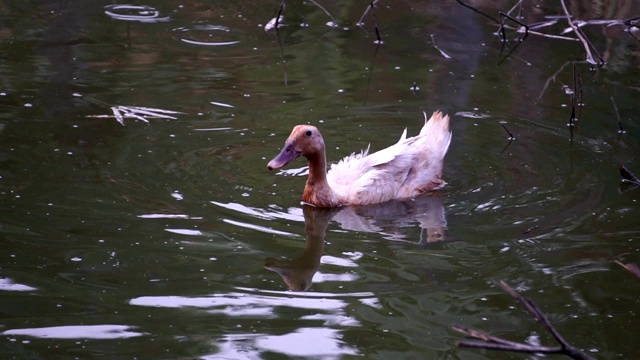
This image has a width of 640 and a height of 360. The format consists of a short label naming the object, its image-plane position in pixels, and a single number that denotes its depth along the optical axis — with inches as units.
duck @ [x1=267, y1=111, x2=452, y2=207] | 636.1
